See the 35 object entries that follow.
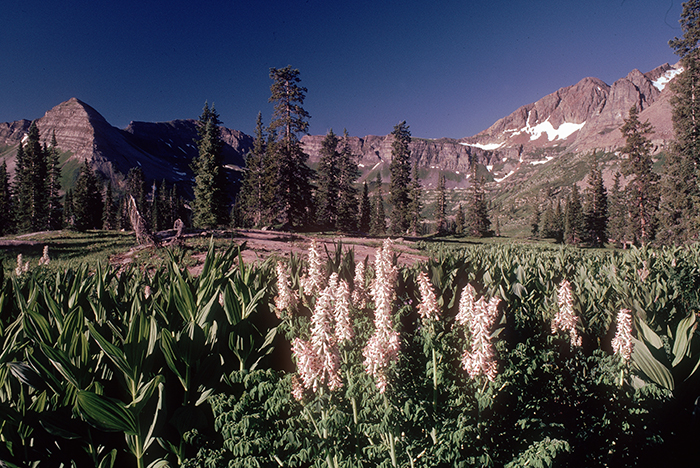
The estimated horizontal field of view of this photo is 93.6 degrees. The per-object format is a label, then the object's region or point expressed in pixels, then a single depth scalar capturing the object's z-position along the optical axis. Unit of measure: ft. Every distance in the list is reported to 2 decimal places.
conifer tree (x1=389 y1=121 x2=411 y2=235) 169.17
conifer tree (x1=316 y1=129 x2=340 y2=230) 162.20
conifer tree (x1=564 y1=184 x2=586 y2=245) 244.01
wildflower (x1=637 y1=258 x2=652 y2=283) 15.09
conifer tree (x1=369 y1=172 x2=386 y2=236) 232.08
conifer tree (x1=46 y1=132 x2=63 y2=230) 181.78
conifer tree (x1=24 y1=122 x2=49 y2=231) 169.58
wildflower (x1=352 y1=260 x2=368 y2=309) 8.38
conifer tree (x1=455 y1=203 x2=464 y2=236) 305.08
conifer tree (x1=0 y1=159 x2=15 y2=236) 175.76
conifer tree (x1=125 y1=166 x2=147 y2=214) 265.95
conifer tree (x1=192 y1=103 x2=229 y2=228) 109.50
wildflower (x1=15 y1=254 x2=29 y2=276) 16.67
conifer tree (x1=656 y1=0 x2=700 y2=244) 87.61
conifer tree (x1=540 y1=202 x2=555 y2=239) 269.44
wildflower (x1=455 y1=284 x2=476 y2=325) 7.22
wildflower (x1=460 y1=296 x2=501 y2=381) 6.57
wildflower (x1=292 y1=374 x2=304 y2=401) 6.23
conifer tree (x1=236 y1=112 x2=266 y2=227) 133.18
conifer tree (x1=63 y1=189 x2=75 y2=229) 237.86
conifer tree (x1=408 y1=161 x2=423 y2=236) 168.16
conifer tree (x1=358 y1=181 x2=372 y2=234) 233.53
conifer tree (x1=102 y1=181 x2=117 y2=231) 231.71
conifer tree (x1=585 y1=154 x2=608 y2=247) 220.64
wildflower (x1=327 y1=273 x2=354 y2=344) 6.51
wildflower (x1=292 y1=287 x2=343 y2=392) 6.06
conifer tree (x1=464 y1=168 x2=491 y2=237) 241.35
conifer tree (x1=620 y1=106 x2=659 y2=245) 118.83
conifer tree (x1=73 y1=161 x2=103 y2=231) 193.26
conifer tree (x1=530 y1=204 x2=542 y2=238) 329.31
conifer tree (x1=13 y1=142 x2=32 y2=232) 171.22
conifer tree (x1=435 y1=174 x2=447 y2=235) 232.71
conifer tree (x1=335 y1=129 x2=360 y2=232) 177.06
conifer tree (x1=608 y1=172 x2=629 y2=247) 203.51
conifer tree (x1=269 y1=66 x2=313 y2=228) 99.91
